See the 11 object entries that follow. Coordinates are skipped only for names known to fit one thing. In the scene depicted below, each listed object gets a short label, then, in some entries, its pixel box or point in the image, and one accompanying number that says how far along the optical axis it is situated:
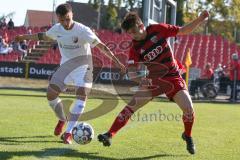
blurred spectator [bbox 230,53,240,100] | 22.64
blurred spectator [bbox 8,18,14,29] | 37.19
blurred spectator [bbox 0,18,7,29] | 37.54
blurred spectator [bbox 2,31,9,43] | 33.32
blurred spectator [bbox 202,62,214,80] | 23.83
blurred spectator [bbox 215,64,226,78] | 24.01
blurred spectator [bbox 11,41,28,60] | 32.53
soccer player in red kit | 6.97
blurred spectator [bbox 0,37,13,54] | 32.47
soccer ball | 7.23
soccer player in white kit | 7.64
